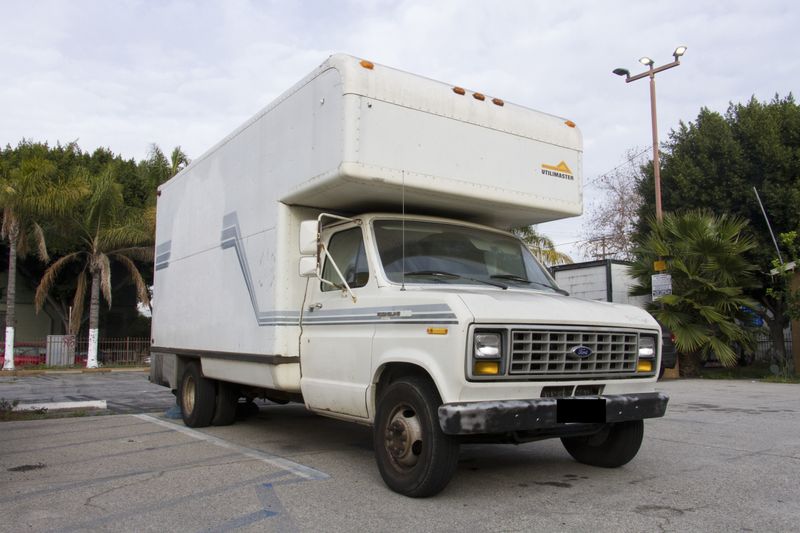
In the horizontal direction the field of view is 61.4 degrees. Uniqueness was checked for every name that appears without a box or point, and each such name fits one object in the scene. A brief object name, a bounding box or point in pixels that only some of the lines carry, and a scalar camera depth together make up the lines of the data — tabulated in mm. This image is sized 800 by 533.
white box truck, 4520
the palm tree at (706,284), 15492
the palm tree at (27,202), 21312
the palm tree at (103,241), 23141
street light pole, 18469
